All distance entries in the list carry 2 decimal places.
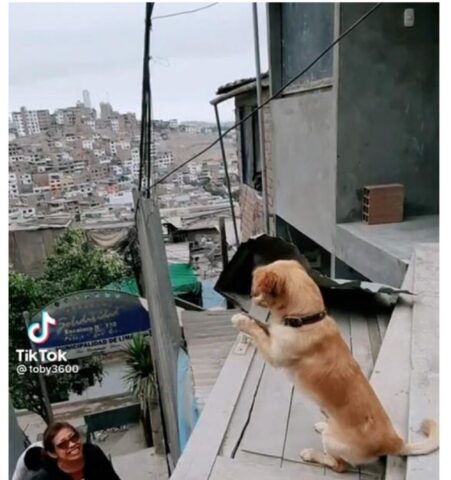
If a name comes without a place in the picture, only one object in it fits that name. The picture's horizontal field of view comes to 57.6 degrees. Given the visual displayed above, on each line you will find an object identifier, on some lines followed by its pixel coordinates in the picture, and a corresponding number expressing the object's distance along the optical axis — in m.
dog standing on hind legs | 1.25
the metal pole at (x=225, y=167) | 6.28
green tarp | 8.52
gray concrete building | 3.52
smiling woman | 1.82
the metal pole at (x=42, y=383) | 4.47
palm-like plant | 5.11
